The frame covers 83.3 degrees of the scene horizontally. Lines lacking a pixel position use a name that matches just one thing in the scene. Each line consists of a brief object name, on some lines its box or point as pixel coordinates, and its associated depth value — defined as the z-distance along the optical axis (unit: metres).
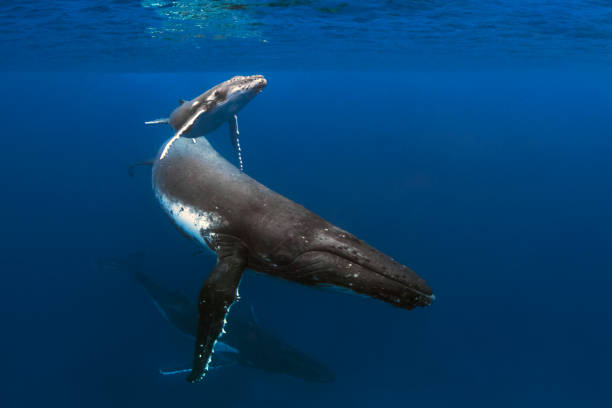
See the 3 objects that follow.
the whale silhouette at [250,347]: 8.55
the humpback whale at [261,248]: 4.58
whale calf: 6.21
